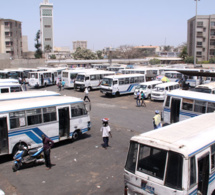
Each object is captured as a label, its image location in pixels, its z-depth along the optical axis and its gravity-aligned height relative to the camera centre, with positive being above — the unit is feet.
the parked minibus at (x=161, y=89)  79.92 -7.43
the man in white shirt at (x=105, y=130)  37.32 -9.42
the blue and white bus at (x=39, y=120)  33.06 -7.81
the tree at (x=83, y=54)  292.71 +14.53
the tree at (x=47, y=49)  331.16 +23.36
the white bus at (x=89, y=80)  100.01 -5.28
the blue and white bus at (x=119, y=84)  87.79 -6.33
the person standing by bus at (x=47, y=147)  30.76 -9.76
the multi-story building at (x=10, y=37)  236.10 +29.01
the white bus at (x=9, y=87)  65.72 -5.49
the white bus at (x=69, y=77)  107.34 -4.38
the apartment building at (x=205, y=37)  231.14 +26.89
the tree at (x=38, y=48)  251.80 +18.39
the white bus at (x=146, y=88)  84.84 -7.27
